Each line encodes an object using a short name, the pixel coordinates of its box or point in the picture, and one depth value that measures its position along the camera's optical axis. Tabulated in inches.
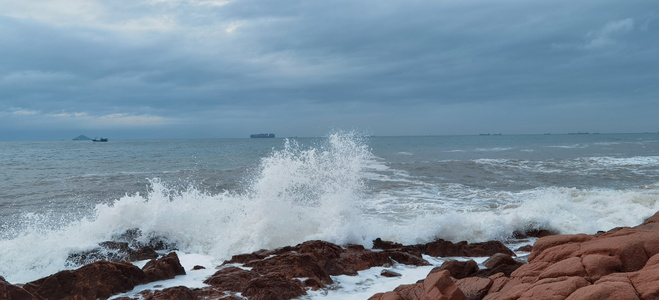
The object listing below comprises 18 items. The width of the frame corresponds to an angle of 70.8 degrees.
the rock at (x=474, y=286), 214.1
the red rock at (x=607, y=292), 159.5
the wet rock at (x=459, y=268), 268.2
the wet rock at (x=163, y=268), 283.4
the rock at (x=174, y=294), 242.5
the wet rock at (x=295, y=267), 281.3
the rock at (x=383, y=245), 376.2
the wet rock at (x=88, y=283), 250.1
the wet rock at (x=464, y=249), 355.3
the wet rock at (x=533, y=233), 430.0
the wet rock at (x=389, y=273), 298.5
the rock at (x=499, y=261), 280.8
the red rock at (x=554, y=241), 237.6
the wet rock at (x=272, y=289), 248.2
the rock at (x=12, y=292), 216.5
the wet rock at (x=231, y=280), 266.4
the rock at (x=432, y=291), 200.8
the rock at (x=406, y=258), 326.3
